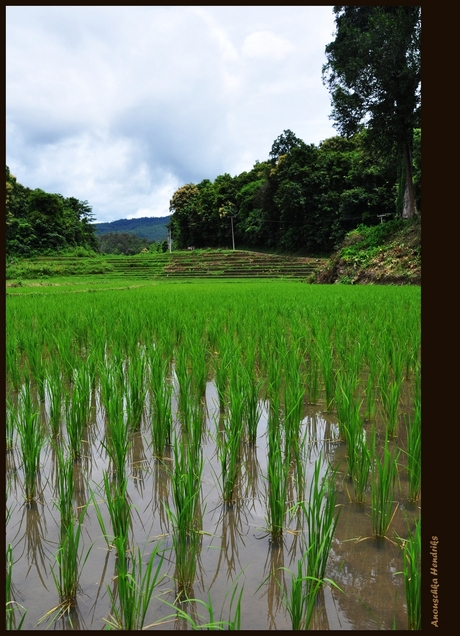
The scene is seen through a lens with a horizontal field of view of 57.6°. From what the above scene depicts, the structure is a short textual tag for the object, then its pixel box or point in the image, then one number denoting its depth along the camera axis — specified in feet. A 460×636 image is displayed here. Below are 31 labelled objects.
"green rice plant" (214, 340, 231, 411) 9.32
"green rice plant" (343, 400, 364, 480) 5.88
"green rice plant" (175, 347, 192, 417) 8.33
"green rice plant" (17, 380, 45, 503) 5.70
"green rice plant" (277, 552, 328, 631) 3.30
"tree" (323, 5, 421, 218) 50.67
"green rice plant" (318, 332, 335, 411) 9.13
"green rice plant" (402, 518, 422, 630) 3.34
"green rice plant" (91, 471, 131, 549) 4.33
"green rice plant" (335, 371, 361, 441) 6.48
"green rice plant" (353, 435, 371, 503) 5.40
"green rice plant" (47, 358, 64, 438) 7.84
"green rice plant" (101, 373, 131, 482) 5.79
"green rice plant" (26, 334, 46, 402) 9.71
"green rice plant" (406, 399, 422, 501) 5.51
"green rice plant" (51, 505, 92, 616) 3.80
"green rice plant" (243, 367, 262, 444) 7.58
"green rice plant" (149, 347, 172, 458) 7.07
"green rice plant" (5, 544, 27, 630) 3.54
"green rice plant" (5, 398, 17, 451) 7.21
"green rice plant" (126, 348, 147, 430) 8.13
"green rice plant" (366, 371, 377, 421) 8.04
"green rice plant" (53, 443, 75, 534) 4.80
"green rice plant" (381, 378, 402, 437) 7.39
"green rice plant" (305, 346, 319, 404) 9.75
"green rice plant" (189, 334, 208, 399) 10.16
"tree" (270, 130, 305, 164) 148.66
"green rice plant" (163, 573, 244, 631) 3.16
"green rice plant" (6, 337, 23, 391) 10.59
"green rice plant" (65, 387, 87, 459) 6.84
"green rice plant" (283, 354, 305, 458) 6.70
